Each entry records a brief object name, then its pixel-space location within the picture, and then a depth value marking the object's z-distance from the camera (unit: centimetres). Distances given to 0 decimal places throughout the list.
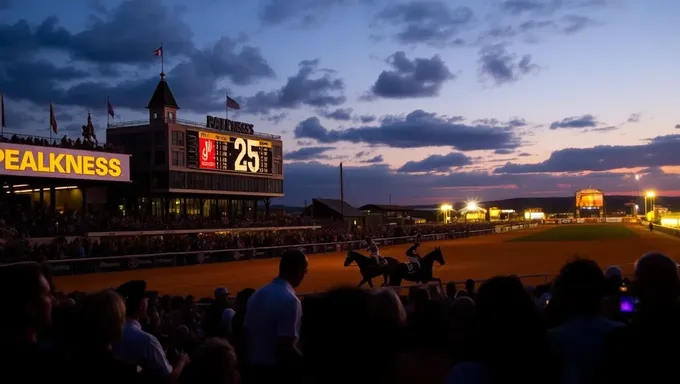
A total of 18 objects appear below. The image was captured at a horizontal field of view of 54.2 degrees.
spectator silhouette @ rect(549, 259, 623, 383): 338
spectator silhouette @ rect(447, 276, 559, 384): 273
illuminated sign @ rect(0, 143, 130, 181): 3847
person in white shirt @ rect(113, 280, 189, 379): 430
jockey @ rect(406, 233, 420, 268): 2020
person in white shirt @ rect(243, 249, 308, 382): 427
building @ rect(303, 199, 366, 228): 7562
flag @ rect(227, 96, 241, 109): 6256
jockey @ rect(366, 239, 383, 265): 2038
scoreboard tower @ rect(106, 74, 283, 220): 5853
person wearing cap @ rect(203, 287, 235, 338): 723
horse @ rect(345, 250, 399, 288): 1973
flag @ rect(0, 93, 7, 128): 4015
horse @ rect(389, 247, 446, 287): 1953
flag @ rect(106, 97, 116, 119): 5231
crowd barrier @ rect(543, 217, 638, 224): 11919
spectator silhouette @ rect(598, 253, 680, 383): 276
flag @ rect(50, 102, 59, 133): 4562
